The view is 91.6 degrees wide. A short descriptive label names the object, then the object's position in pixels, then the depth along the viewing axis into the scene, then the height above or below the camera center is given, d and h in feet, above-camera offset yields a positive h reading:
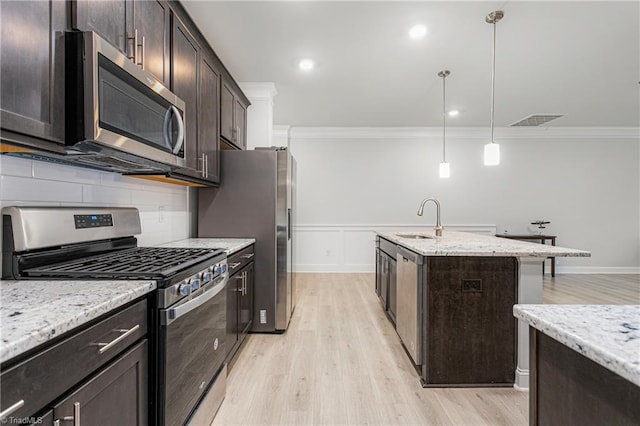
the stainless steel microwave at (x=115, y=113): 3.83 +1.44
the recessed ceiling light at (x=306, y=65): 10.13 +4.90
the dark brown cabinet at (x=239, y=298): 7.47 -2.31
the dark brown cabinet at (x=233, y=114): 9.65 +3.31
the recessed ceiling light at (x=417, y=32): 8.20 +4.87
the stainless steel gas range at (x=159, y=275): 3.93 -0.88
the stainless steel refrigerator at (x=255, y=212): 9.61 -0.03
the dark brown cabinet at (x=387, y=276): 10.05 -2.30
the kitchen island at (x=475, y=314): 6.73 -2.21
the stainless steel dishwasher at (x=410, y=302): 7.11 -2.27
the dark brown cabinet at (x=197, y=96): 6.79 +2.82
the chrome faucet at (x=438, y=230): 10.87 -0.63
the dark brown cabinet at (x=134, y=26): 4.07 +2.87
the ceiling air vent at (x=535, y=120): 16.26 +5.10
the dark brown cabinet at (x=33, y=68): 3.06 +1.52
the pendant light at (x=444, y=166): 10.89 +1.70
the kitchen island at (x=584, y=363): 1.84 -1.03
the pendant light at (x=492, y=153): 8.55 +1.65
